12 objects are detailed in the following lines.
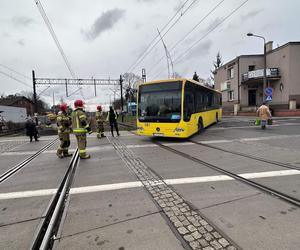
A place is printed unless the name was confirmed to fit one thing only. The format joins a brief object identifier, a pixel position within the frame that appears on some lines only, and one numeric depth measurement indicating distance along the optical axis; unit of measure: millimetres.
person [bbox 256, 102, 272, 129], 13627
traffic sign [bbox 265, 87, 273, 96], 19656
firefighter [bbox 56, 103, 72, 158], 7422
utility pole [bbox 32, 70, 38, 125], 28000
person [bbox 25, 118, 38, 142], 12266
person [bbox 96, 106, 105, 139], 12883
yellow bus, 9492
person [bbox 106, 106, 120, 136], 13172
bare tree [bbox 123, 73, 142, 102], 63938
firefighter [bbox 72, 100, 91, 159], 6980
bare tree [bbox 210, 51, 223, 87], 67062
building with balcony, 29250
